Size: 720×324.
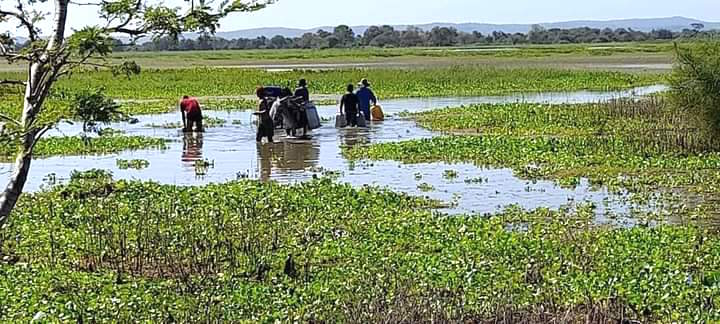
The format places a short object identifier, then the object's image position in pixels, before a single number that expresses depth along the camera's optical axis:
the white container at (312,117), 26.92
